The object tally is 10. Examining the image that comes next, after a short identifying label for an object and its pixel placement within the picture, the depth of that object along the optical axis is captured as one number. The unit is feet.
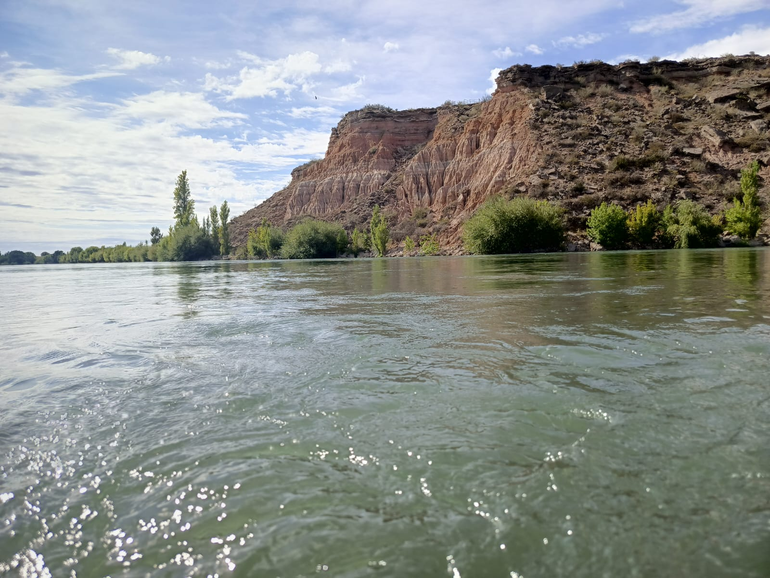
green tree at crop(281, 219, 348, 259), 242.99
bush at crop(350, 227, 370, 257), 252.01
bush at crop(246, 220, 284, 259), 272.72
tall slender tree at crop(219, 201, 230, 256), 309.22
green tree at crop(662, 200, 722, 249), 154.92
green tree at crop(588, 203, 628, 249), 164.04
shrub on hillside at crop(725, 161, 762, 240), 151.23
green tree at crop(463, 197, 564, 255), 170.30
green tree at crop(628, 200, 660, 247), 163.94
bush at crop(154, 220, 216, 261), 308.19
